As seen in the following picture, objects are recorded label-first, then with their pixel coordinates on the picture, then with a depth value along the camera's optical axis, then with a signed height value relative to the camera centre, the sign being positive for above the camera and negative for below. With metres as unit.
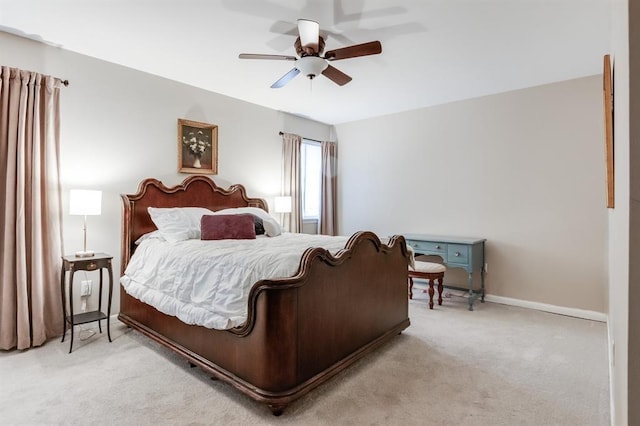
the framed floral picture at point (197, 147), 4.03 +0.79
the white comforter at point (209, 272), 2.19 -0.42
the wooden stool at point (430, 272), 3.95 -0.69
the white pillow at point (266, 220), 3.81 -0.08
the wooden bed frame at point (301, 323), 2.00 -0.78
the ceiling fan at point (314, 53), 2.45 +1.19
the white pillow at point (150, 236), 3.34 -0.22
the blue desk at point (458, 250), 4.00 -0.46
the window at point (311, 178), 5.75 +0.58
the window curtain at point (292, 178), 5.19 +0.52
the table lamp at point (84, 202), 2.91 +0.10
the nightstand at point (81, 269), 2.87 -0.52
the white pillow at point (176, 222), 3.24 -0.09
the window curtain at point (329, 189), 5.72 +0.39
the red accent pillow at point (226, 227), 3.30 -0.14
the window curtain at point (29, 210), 2.79 +0.03
